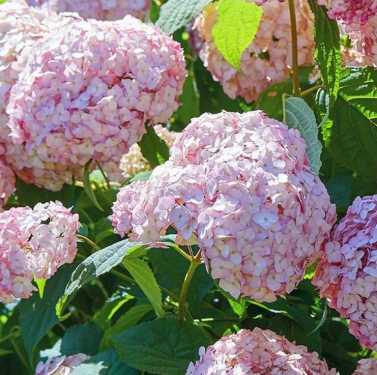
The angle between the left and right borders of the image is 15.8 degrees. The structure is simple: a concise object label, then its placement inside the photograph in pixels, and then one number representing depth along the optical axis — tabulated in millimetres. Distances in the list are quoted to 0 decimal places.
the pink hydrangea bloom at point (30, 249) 1185
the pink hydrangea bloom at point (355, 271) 1122
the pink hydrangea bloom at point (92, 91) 1365
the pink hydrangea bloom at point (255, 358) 1128
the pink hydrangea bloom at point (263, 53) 1507
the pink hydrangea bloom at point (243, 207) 1075
